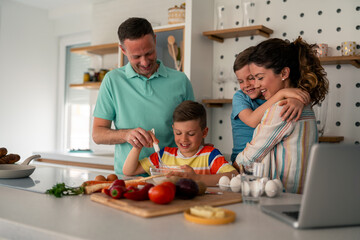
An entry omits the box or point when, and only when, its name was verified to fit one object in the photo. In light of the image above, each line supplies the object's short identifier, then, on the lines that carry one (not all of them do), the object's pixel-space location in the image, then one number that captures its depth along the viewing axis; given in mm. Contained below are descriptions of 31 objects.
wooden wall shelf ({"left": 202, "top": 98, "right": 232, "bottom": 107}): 3260
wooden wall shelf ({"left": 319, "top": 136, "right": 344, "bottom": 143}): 2744
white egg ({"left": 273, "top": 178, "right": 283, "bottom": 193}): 1349
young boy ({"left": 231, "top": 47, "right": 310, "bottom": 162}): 1883
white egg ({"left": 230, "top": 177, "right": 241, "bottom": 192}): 1415
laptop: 920
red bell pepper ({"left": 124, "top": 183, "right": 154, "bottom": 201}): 1184
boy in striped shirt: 1862
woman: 1472
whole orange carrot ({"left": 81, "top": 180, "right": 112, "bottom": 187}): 1411
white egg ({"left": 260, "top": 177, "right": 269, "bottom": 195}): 1332
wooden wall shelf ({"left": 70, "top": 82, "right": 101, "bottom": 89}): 4242
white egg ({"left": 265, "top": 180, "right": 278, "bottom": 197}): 1331
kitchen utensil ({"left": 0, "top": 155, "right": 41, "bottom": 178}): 1701
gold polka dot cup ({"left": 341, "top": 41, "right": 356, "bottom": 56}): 2676
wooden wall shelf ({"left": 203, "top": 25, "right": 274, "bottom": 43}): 3058
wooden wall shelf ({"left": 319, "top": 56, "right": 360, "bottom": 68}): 2627
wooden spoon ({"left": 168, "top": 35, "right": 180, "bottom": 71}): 3428
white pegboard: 2844
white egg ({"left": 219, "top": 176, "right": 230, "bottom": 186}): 1484
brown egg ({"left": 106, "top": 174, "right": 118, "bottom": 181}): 1603
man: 2074
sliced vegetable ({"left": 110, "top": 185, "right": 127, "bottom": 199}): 1198
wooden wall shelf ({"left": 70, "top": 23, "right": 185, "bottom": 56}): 4070
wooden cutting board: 1063
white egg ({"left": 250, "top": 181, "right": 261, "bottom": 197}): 1252
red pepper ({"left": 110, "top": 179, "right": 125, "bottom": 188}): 1286
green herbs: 1311
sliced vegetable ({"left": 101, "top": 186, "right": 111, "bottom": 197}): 1269
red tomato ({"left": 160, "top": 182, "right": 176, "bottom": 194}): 1178
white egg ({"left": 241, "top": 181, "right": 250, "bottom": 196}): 1261
